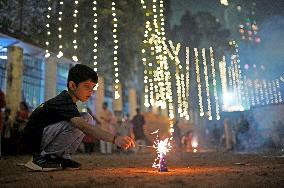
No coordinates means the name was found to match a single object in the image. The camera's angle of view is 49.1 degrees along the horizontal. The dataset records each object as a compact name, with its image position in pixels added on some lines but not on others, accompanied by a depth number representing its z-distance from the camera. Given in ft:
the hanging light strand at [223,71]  89.40
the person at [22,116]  33.14
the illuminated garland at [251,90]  79.46
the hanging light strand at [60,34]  45.32
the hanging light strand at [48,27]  43.93
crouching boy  12.80
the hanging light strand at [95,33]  50.01
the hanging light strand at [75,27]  47.78
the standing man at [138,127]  42.04
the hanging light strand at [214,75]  81.42
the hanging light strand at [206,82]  79.00
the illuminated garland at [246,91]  85.97
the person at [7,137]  32.27
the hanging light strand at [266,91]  61.45
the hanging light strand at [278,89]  51.96
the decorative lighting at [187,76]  76.95
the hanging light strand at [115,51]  51.13
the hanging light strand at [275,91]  54.06
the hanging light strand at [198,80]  79.72
